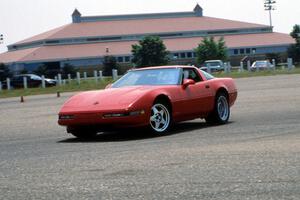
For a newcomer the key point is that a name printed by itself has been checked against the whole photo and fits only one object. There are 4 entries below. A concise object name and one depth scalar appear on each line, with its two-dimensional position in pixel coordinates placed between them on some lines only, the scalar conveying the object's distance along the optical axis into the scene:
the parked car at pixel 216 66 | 59.31
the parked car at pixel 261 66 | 59.44
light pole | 123.56
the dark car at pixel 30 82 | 51.84
